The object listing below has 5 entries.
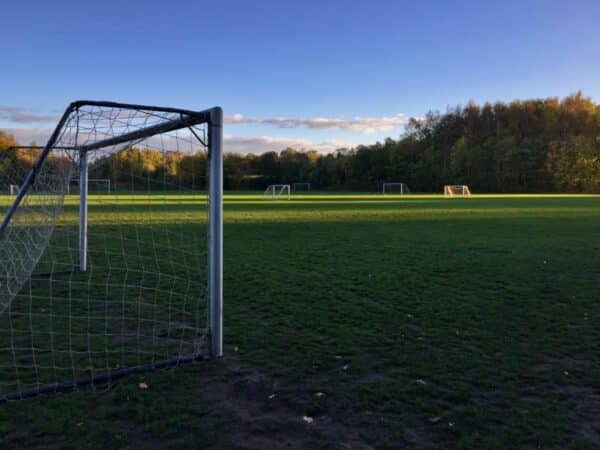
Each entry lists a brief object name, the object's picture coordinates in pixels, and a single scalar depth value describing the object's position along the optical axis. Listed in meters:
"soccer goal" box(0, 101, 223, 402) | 3.96
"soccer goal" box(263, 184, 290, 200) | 41.97
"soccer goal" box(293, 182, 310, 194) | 82.17
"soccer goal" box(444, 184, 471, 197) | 55.03
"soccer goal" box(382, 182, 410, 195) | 73.34
